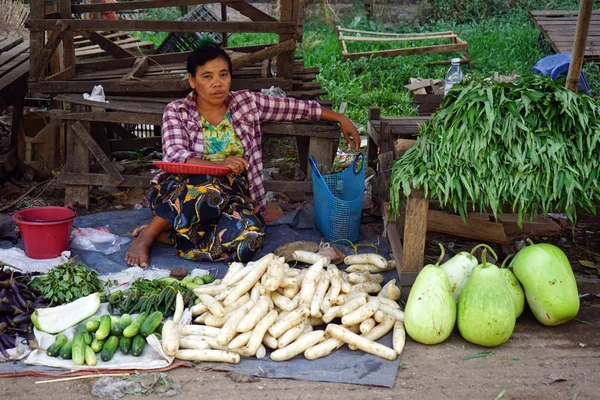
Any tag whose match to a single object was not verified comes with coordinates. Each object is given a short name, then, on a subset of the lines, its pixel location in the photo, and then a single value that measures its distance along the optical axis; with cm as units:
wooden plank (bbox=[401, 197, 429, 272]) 374
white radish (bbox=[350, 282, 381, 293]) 389
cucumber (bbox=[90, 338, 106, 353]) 333
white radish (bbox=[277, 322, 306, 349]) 338
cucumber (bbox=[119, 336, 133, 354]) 333
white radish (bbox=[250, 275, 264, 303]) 370
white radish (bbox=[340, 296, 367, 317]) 356
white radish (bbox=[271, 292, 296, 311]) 362
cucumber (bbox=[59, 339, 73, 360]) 328
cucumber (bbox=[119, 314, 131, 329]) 343
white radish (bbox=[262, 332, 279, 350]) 338
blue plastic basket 464
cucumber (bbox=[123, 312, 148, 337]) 336
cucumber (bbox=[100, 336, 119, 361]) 327
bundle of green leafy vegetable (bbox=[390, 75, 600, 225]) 352
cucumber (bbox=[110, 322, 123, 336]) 340
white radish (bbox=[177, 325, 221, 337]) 345
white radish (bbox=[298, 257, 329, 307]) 362
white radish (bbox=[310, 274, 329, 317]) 355
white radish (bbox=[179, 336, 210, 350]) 335
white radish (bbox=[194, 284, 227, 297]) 380
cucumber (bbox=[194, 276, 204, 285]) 399
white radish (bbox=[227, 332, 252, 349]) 333
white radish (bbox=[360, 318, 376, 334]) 344
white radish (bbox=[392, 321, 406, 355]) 338
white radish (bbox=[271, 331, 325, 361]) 330
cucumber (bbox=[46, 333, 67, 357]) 330
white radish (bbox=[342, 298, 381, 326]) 349
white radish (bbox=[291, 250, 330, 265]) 429
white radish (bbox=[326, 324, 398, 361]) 332
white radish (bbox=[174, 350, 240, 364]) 327
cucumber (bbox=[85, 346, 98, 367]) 323
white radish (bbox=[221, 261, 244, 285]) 394
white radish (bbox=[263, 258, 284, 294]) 364
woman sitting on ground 448
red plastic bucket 436
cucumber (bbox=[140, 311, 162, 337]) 340
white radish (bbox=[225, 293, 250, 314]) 367
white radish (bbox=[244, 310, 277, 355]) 332
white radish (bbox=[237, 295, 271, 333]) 340
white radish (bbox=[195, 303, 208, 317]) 365
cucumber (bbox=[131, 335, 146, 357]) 331
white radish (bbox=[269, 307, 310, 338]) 341
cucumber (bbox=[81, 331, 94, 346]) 334
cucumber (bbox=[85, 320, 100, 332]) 342
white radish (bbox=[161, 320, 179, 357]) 327
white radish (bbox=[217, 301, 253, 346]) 334
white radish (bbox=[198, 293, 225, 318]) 355
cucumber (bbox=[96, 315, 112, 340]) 335
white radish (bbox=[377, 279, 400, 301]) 384
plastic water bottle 683
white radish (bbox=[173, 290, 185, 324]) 358
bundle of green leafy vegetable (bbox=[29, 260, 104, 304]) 378
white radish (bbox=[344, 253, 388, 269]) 424
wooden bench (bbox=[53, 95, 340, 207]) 510
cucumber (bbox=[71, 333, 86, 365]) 323
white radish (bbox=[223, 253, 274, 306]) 370
